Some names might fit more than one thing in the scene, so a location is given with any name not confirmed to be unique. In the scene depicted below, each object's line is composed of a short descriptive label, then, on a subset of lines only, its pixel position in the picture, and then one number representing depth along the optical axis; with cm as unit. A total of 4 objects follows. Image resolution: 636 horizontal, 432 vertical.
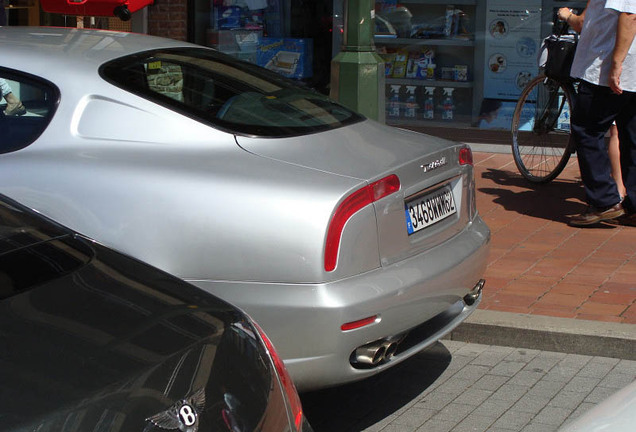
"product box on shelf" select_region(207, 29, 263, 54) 1251
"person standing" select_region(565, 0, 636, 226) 707
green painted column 672
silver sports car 379
